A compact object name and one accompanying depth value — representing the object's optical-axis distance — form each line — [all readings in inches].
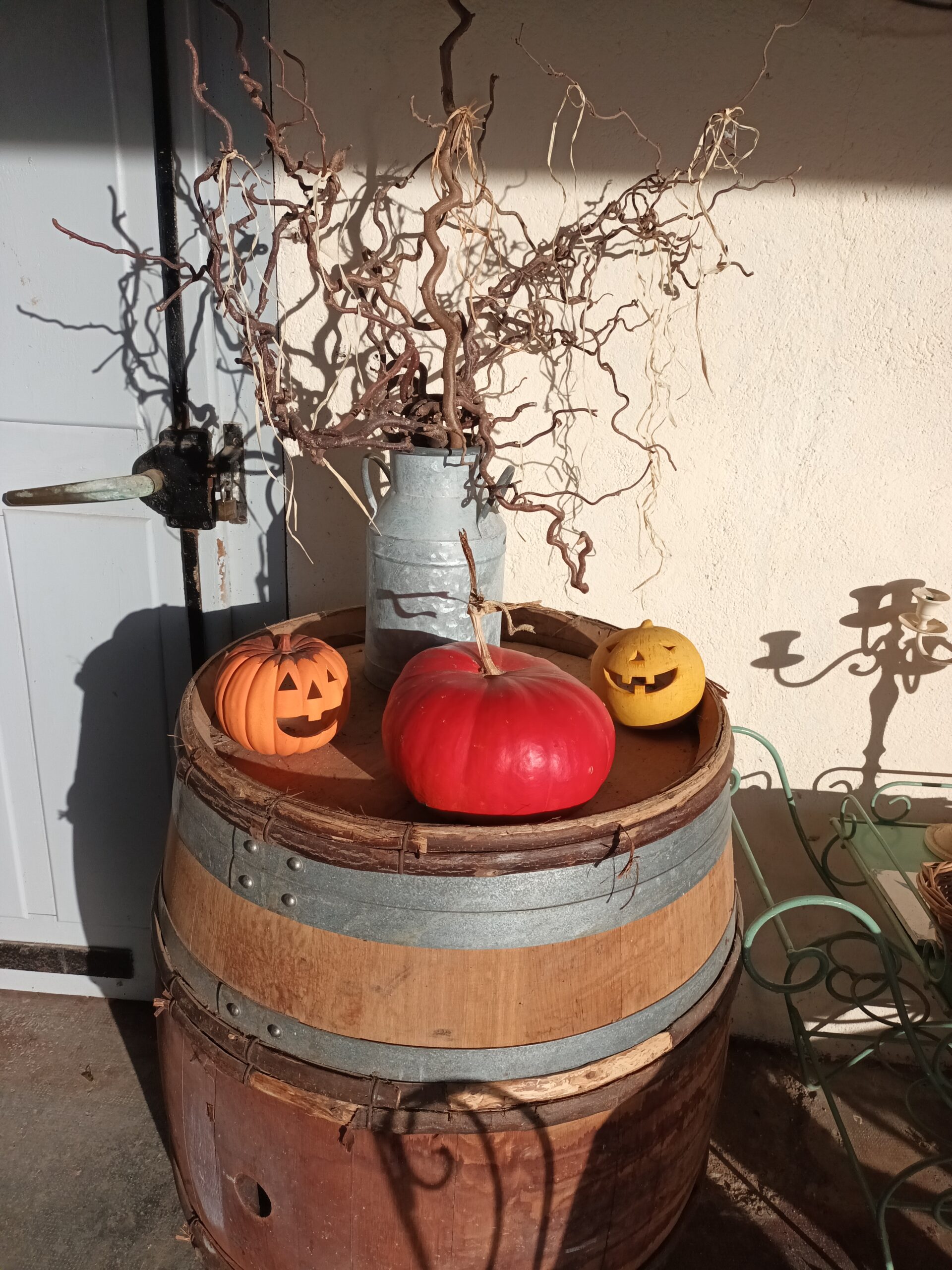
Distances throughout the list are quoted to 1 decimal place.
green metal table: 62.2
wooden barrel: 44.9
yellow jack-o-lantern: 58.1
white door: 66.7
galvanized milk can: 59.3
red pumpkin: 46.1
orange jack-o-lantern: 53.8
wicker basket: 63.4
